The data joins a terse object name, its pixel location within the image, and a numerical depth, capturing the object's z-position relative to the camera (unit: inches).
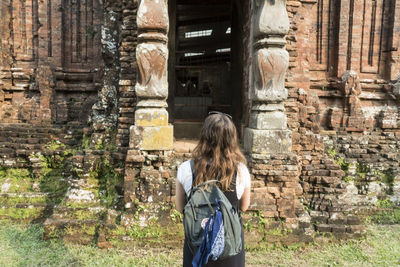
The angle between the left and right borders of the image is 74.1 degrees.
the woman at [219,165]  70.0
